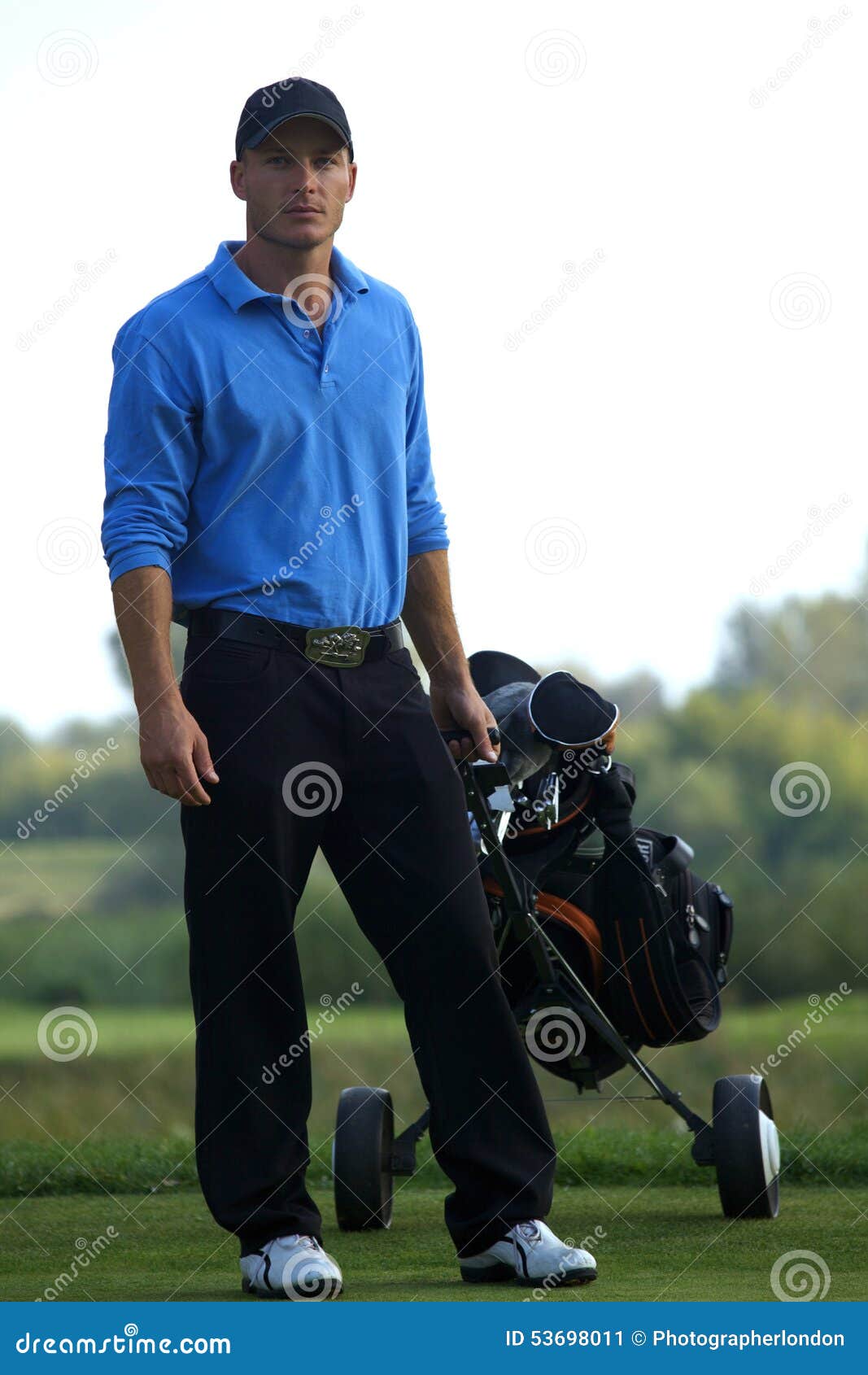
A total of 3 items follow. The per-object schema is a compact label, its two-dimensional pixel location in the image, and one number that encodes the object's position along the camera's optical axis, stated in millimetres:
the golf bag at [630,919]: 8187
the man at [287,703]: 6281
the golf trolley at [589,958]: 8055
